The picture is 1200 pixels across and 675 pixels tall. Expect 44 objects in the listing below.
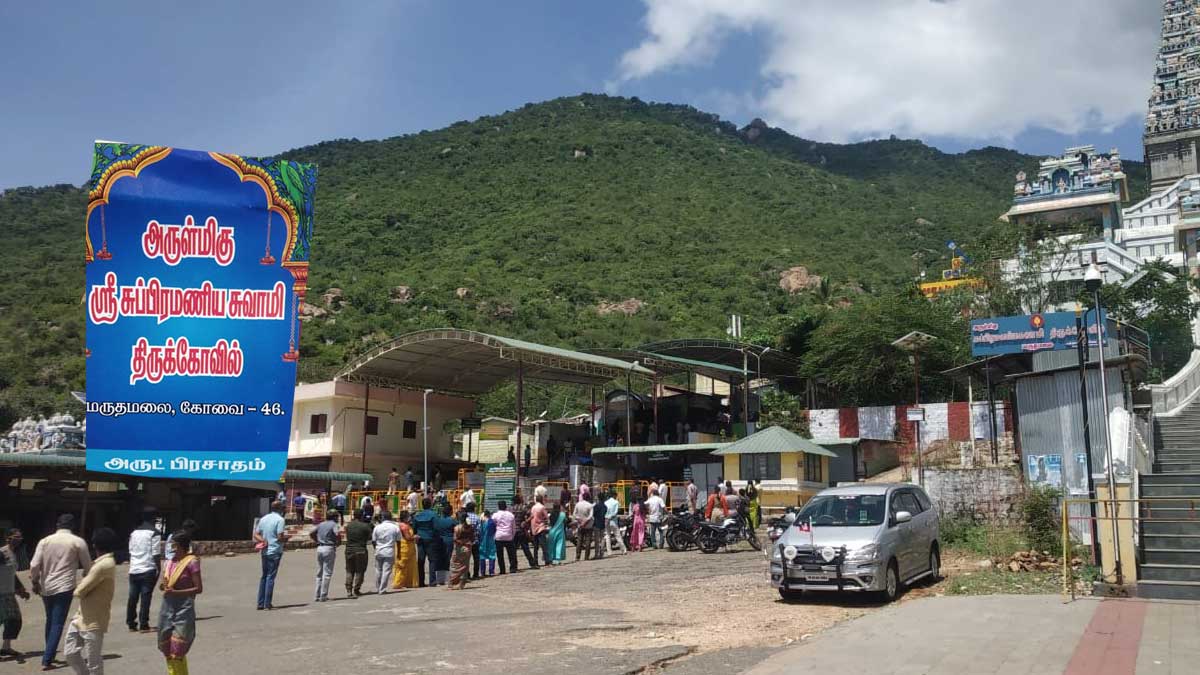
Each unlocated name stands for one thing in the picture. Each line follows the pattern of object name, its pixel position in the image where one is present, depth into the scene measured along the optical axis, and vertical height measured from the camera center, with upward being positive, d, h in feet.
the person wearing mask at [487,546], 59.98 -6.11
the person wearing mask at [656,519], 73.41 -5.46
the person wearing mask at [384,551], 52.80 -5.63
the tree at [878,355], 131.75 +13.03
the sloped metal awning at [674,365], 114.52 +10.67
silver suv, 42.09 -4.51
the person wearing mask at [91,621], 26.86 -4.85
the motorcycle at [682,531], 69.46 -6.09
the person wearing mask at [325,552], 48.78 -5.24
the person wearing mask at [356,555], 50.80 -5.59
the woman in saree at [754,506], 76.38 -4.71
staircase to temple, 40.42 -4.41
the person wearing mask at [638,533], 73.31 -6.56
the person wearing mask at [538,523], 63.93 -5.04
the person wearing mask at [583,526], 66.69 -5.49
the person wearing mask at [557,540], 66.33 -6.40
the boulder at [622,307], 264.31 +40.13
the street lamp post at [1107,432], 41.78 +0.64
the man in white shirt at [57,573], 31.68 -4.03
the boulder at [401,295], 247.91 +41.66
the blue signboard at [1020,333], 98.58 +12.04
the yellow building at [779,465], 87.56 -1.68
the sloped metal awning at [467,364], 104.01 +10.59
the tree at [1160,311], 137.69 +20.43
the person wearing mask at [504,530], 60.08 -5.12
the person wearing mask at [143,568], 39.34 -4.80
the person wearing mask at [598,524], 67.97 -5.43
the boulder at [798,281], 264.11 +47.95
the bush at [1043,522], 49.65 -4.09
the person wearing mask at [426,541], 55.77 -5.34
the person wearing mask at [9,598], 33.12 -5.11
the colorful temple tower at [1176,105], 290.35 +107.96
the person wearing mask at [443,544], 55.83 -5.53
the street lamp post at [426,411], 116.70 +5.32
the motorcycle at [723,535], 67.67 -6.28
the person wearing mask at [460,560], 54.54 -6.35
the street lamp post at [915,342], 111.96 +12.86
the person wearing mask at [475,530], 59.77 -5.15
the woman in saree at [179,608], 25.75 -4.41
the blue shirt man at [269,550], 45.93 -4.78
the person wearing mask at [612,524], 69.87 -5.63
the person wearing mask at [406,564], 55.57 -6.69
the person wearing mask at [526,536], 63.16 -5.83
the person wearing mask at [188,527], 28.80 -2.41
